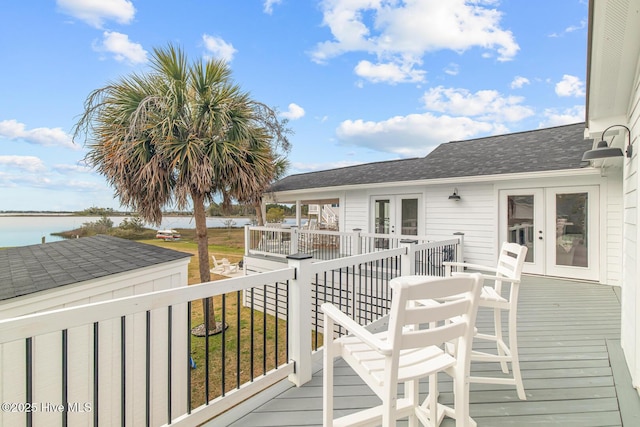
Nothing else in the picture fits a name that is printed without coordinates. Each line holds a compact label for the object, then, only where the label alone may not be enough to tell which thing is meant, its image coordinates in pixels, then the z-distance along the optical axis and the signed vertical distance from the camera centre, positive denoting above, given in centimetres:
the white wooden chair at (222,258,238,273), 1280 -250
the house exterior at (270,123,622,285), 568 +27
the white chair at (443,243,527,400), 214 -74
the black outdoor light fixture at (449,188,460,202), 733 +38
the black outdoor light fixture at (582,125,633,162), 299 +61
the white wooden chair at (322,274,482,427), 120 -73
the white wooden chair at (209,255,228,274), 1288 -255
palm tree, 597 +164
